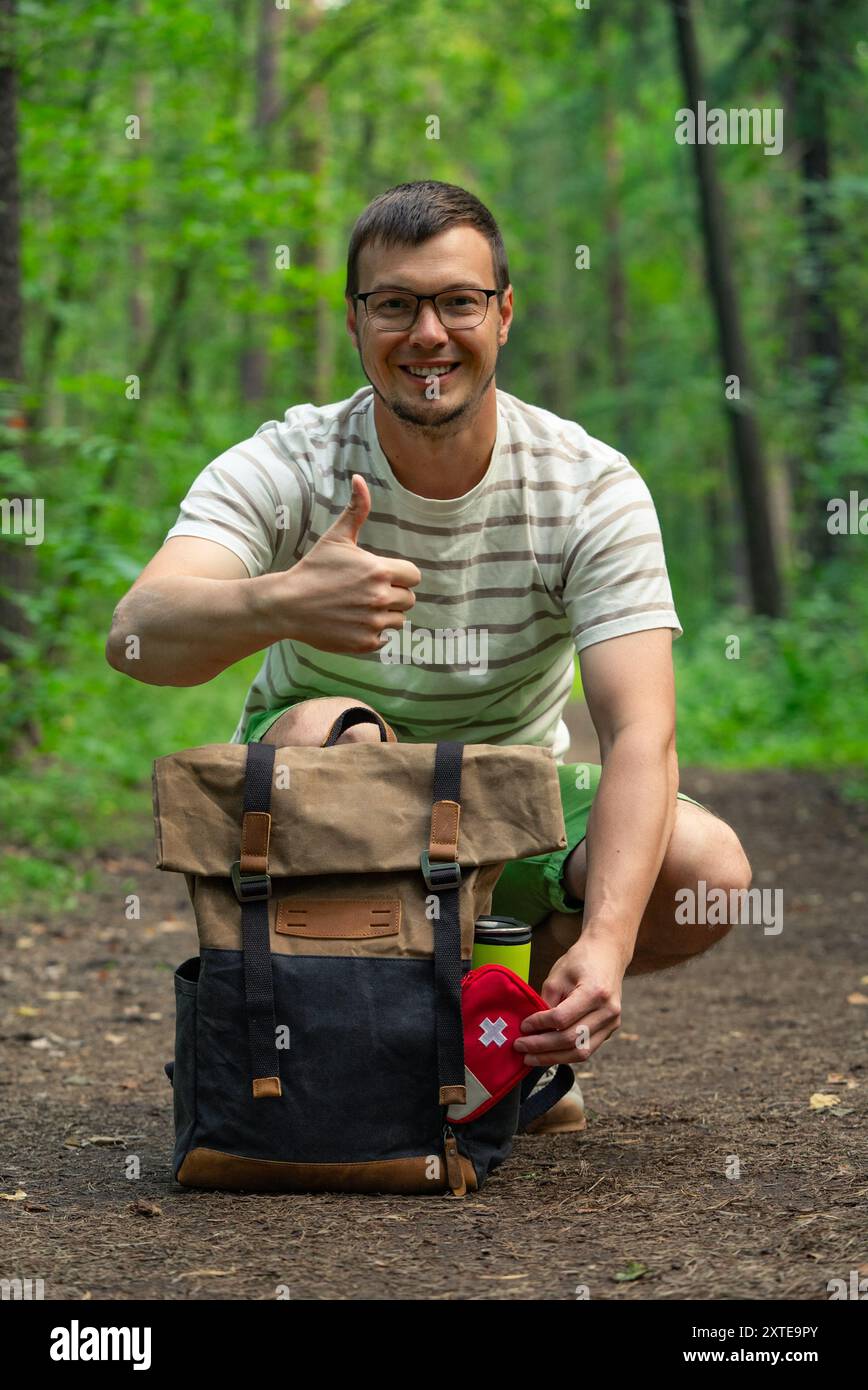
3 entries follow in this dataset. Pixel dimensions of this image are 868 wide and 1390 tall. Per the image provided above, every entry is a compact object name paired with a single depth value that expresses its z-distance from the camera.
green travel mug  2.47
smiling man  2.60
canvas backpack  2.37
